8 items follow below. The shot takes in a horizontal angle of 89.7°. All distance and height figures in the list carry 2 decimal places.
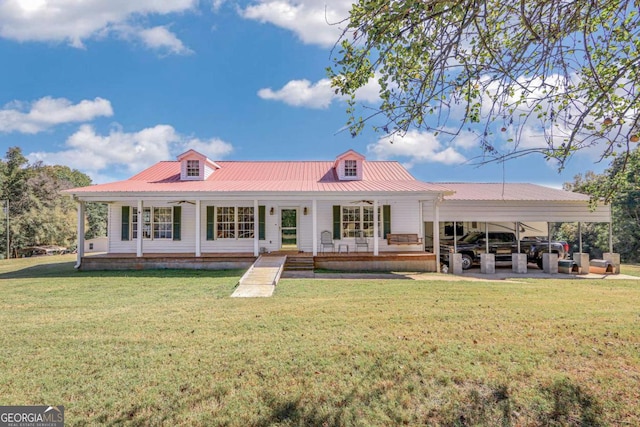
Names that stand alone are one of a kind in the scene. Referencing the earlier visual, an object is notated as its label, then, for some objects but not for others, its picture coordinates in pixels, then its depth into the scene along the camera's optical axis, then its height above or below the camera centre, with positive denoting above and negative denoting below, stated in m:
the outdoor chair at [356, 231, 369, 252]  13.94 -0.64
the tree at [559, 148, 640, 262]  23.61 -0.46
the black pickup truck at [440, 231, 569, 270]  14.33 -0.98
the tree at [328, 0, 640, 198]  3.61 +2.12
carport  14.14 +0.68
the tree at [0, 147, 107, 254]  32.78 +2.30
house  13.16 +0.41
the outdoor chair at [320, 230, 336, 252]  14.08 -0.55
